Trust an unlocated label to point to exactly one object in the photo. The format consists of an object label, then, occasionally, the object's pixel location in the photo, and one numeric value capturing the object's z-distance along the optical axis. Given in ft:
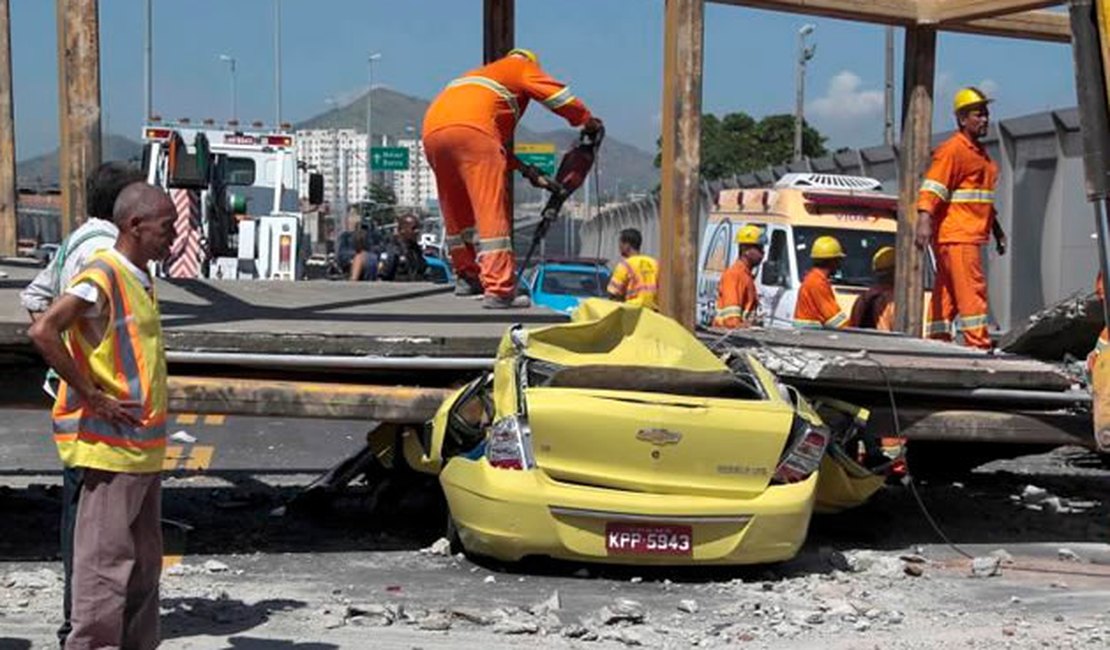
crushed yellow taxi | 22.29
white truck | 65.87
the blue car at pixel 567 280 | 66.31
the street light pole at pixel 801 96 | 159.33
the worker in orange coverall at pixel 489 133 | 30.01
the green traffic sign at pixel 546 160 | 113.32
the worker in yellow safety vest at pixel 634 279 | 45.62
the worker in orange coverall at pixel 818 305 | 38.32
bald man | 15.57
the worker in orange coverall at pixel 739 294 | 41.70
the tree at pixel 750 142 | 212.84
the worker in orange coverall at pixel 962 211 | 32.55
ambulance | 51.01
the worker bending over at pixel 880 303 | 40.02
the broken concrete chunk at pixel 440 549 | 25.22
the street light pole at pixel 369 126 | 186.57
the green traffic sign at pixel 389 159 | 183.93
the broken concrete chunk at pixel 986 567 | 24.36
